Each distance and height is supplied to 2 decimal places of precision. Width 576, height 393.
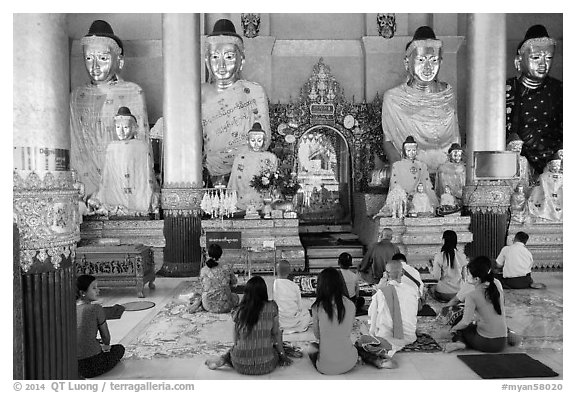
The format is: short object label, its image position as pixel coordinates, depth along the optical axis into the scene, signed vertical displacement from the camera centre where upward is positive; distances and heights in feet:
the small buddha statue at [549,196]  28.45 -0.48
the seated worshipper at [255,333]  11.88 -3.18
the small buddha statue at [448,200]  27.71 -0.61
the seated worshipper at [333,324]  11.82 -2.97
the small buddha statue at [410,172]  30.04 +0.93
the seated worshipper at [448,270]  18.63 -2.87
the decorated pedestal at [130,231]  27.27 -2.02
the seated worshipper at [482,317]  13.24 -3.26
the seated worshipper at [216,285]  17.85 -3.17
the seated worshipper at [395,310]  13.75 -3.16
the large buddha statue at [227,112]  34.12 +5.01
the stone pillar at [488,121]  27.07 +3.37
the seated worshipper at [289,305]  15.35 -3.37
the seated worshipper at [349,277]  16.42 -2.74
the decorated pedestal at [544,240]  27.32 -2.70
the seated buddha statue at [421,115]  34.32 +4.76
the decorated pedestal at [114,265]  20.53 -2.81
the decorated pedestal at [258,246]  25.45 -2.64
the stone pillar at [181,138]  26.32 +2.60
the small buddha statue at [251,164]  30.76 +1.50
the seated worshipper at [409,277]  14.58 -2.46
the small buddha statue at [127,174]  29.45 +0.96
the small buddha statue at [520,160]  30.45 +1.58
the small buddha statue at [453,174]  30.35 +0.81
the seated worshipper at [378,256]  19.93 -2.50
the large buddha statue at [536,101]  33.53 +5.48
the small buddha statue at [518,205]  28.31 -0.93
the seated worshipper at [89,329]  11.96 -3.07
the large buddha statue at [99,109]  33.42 +5.19
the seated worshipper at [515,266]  21.03 -3.12
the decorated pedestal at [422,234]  25.40 -2.15
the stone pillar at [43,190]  8.95 +0.04
